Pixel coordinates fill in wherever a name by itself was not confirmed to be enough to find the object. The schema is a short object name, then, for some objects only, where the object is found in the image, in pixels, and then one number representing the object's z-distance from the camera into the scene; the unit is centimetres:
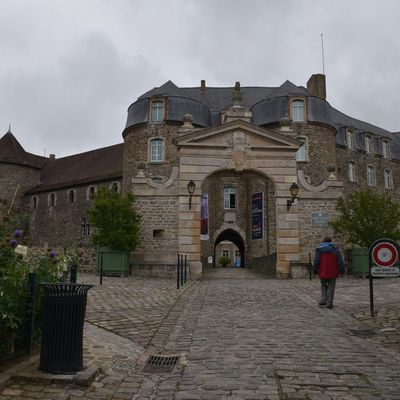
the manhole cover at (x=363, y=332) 644
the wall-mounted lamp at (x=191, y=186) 1653
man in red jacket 884
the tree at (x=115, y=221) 1622
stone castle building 1703
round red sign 773
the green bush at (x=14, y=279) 438
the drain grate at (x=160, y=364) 479
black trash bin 432
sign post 771
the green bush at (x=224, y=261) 4903
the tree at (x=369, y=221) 1589
